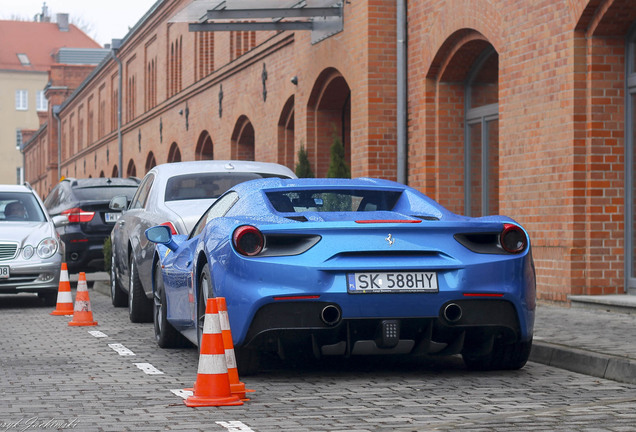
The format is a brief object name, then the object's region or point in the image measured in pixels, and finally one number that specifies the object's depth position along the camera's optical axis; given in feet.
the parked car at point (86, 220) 57.36
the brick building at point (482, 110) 39.17
